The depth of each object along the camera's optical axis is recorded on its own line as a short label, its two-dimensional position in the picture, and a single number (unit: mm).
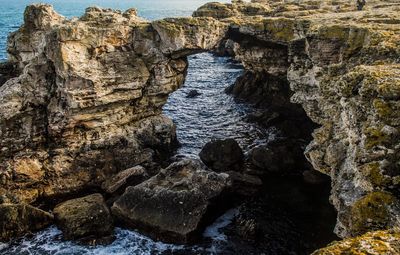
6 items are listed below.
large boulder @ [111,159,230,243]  26453
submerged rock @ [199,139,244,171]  35875
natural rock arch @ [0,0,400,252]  27562
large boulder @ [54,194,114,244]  26750
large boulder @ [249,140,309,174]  35031
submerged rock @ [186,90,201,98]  60434
